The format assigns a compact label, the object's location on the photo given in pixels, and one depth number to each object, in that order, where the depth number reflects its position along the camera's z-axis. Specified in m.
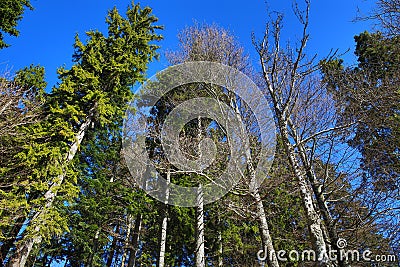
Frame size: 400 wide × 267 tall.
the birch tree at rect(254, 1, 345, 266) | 3.57
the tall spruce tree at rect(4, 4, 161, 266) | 6.11
